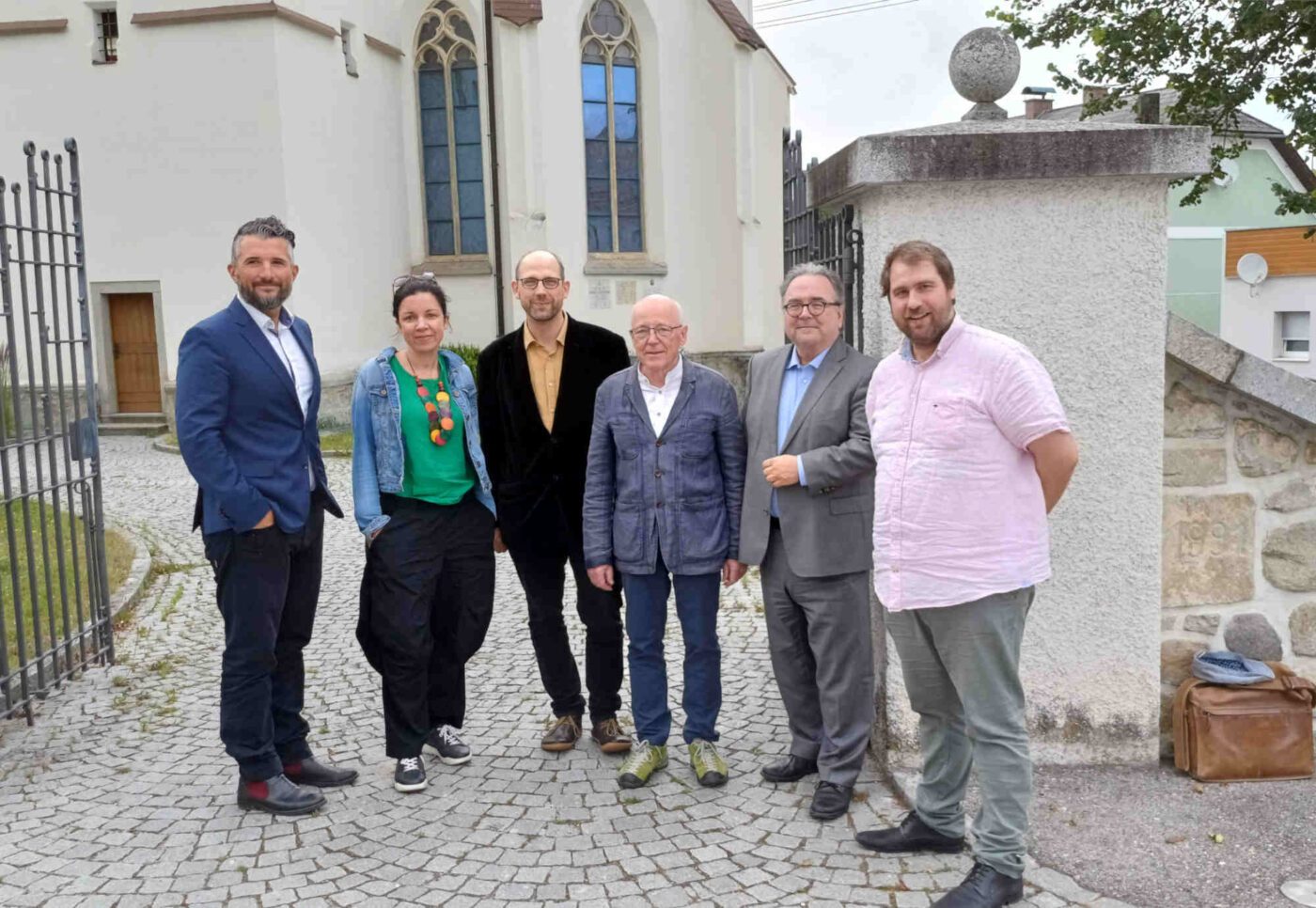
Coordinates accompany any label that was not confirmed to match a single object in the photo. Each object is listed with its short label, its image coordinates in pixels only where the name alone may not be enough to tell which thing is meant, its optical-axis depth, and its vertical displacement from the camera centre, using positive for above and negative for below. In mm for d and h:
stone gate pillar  3908 +147
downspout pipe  19547 +2835
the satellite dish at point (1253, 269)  31109 +1839
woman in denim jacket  4238 -556
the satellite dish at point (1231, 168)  34794 +5263
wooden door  17484 +240
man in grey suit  3838 -566
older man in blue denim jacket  4152 -561
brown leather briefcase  4004 -1403
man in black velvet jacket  4500 -344
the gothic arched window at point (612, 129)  20281 +4117
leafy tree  13354 +3477
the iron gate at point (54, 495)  5059 -605
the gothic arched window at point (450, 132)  20062 +4102
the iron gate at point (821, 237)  4504 +514
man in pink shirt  3121 -461
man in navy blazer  3879 -357
